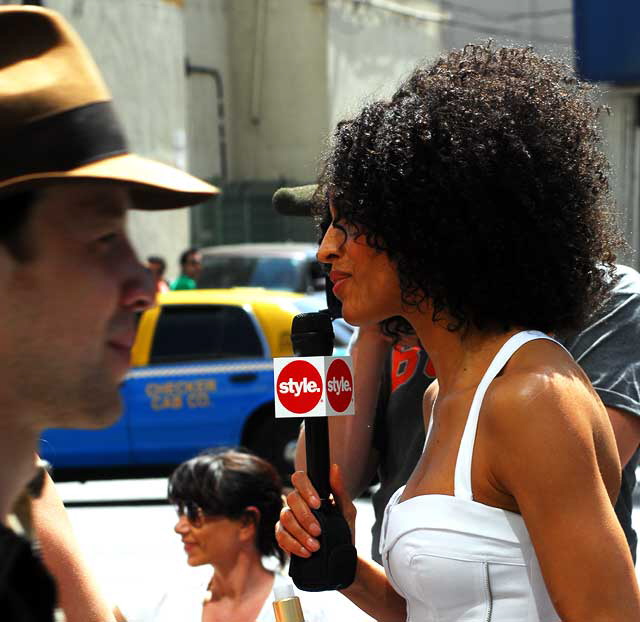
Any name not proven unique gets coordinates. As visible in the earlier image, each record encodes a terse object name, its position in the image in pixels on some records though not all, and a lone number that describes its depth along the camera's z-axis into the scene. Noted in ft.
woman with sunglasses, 26.17
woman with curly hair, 13.39
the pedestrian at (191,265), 97.26
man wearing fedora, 9.92
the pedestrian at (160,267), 87.64
